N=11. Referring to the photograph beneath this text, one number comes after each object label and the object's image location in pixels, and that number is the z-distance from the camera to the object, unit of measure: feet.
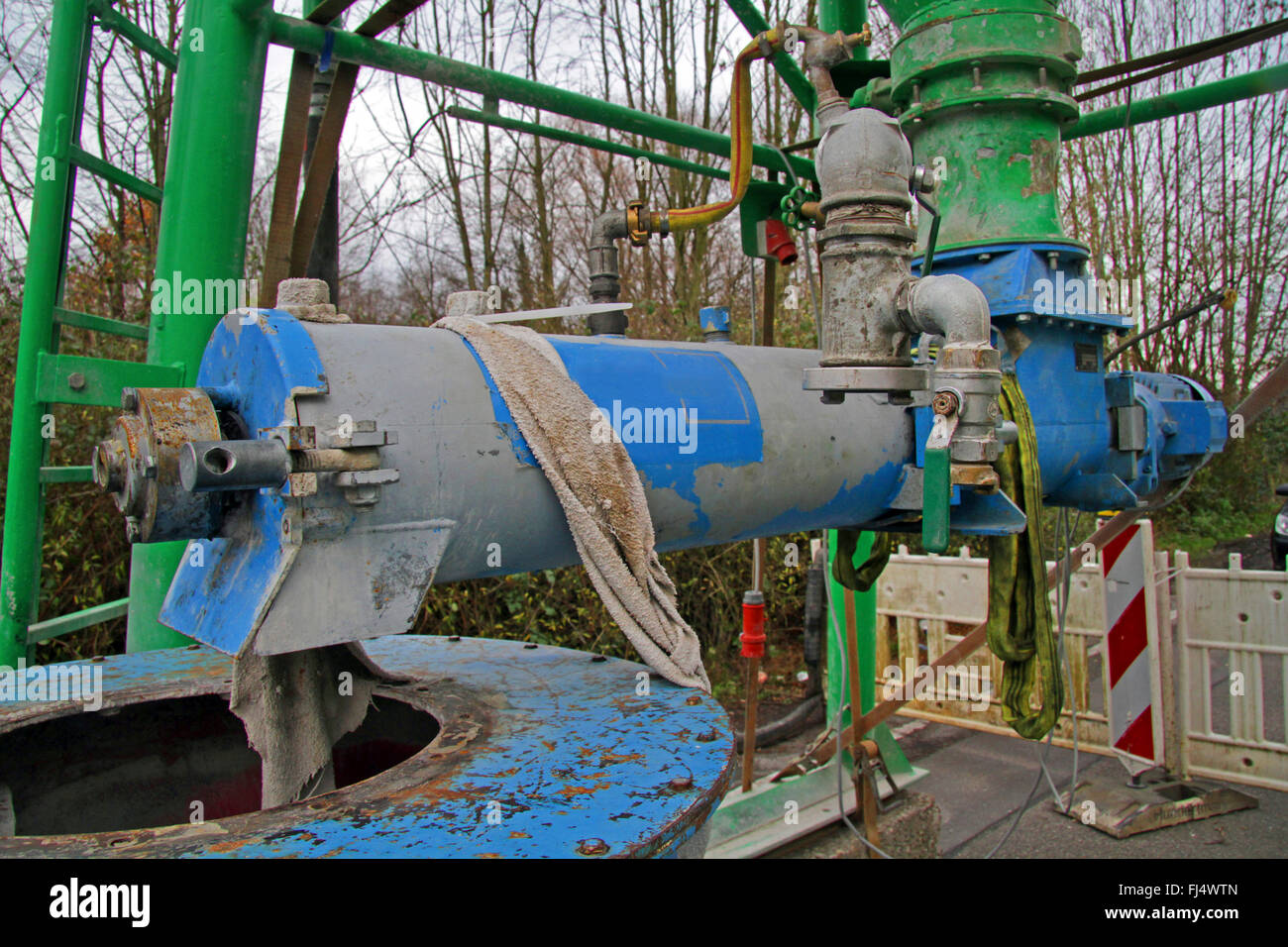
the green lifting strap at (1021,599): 6.32
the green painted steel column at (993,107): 6.79
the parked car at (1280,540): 23.75
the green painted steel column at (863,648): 10.62
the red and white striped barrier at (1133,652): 12.57
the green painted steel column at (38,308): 6.89
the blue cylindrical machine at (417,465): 3.87
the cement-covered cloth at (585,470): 4.35
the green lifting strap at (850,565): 7.49
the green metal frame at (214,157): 6.51
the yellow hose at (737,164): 6.66
